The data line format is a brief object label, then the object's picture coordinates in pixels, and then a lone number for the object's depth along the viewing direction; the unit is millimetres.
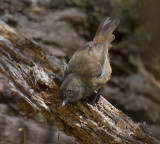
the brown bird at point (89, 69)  7375
